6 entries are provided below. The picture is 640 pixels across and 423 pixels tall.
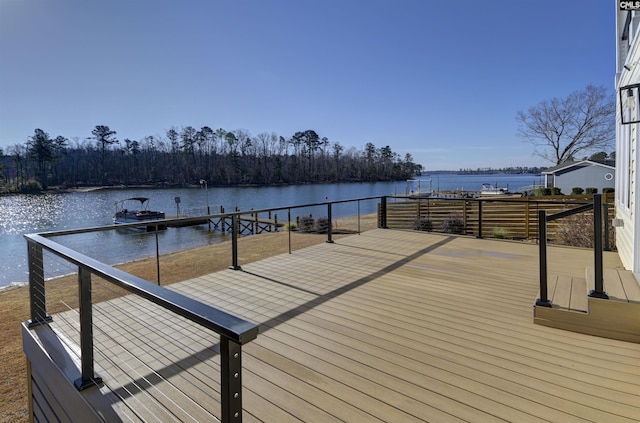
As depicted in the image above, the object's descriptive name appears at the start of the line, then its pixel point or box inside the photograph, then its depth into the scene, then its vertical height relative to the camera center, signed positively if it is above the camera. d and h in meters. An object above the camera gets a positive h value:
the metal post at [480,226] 6.10 -0.60
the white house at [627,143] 2.78 +0.62
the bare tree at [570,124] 22.53 +5.28
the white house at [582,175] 22.02 +1.34
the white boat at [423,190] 32.89 +0.76
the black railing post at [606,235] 4.95 -0.65
